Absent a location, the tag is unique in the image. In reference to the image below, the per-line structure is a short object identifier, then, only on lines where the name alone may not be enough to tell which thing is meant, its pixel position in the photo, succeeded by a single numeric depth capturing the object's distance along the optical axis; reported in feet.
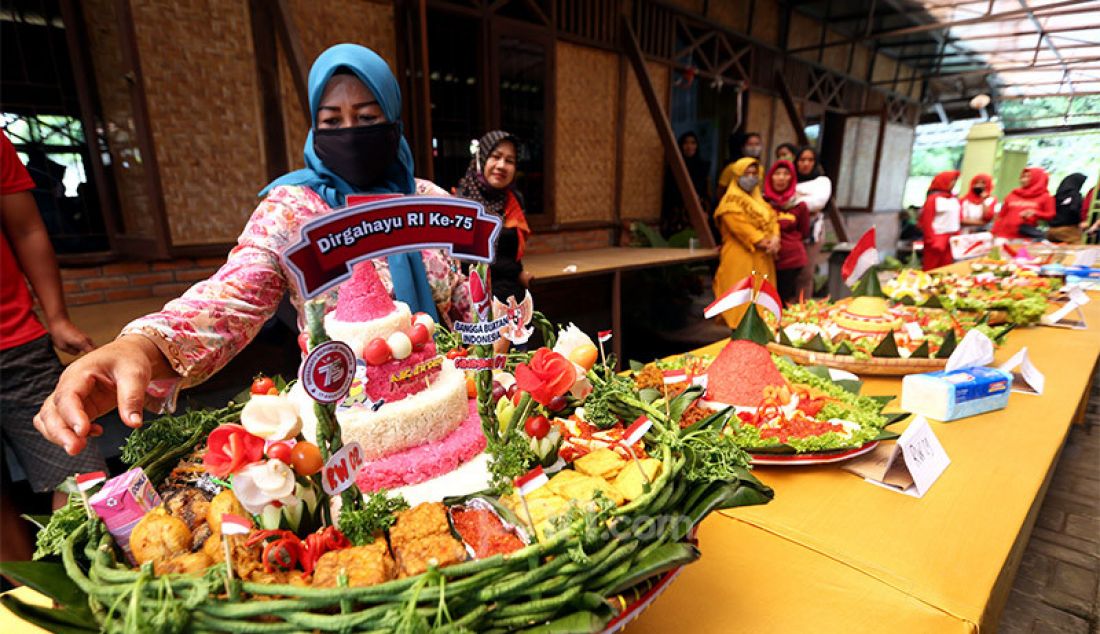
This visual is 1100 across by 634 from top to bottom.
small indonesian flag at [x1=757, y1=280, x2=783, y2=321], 4.70
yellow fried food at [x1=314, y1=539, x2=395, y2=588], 1.92
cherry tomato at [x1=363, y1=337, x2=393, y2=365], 2.89
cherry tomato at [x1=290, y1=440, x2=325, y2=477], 2.16
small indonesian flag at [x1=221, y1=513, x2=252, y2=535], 1.92
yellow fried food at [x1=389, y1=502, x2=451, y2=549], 2.17
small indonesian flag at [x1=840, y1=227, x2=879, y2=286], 7.23
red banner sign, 2.02
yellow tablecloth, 2.77
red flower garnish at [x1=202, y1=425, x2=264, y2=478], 1.99
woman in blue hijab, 2.35
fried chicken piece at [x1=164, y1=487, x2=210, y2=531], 2.43
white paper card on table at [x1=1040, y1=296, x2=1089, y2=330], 8.52
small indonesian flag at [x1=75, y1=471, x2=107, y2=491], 2.23
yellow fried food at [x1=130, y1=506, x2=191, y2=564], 2.10
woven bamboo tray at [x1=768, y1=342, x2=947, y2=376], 5.92
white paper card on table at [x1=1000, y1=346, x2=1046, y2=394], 5.81
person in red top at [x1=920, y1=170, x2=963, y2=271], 18.38
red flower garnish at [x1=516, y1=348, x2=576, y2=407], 2.71
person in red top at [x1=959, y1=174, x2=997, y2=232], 19.76
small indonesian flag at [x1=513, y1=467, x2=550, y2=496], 2.27
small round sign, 2.00
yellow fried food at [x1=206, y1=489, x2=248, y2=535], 2.28
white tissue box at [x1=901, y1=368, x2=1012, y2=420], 5.04
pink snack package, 2.20
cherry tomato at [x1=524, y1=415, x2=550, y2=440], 2.72
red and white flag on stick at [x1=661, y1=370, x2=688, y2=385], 4.24
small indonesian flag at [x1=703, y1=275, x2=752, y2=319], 4.50
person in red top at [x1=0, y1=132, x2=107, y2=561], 5.47
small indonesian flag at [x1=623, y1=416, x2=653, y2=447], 2.73
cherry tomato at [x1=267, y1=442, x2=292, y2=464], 2.12
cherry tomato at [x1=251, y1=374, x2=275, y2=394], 3.26
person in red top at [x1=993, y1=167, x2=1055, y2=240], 19.62
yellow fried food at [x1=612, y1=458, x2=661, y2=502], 2.46
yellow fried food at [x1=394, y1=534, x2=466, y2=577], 1.99
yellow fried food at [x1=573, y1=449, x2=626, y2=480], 2.66
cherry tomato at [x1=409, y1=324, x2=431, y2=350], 3.13
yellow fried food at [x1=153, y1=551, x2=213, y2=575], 2.01
